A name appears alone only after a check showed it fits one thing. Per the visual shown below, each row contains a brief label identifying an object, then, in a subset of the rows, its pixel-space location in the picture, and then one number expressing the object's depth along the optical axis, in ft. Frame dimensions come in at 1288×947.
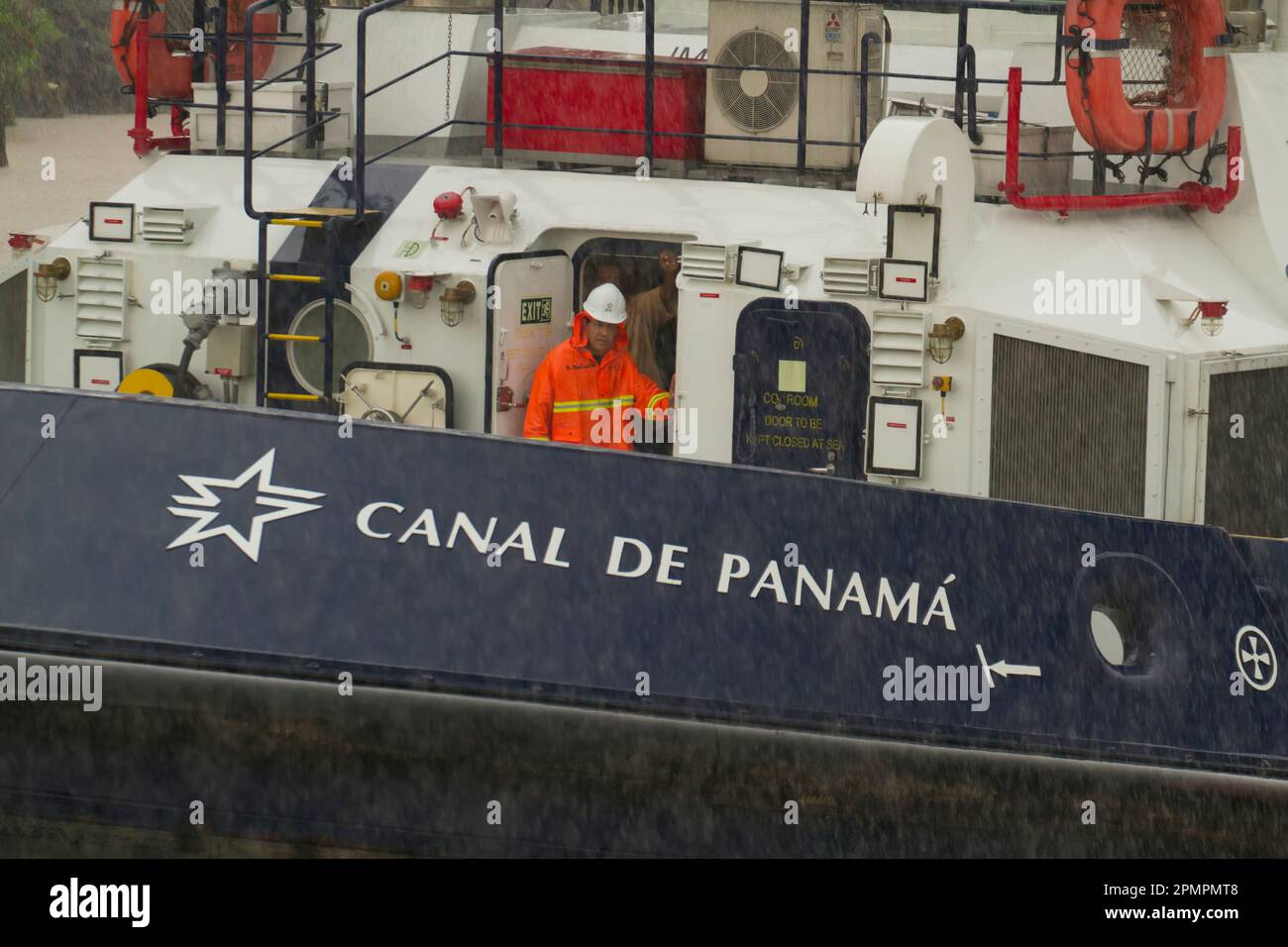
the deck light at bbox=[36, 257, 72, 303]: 55.67
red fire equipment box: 55.01
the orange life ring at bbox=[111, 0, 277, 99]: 60.70
